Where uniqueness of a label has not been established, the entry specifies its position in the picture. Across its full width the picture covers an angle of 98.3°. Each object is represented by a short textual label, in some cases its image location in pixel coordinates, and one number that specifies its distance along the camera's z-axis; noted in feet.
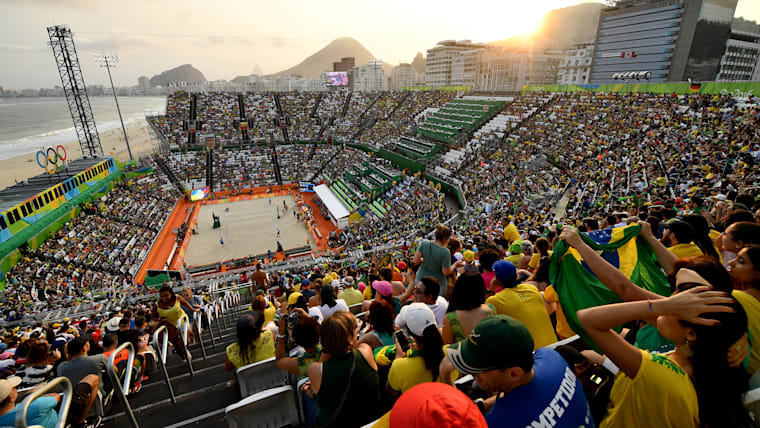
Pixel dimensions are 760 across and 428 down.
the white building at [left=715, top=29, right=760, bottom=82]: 223.10
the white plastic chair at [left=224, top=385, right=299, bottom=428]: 9.67
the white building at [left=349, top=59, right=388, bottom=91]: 400.53
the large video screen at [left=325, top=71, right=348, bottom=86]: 231.30
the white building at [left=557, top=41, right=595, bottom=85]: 272.51
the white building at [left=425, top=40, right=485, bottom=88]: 349.82
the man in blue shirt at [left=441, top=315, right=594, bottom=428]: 5.71
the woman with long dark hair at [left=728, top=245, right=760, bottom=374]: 6.64
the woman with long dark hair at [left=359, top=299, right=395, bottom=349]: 11.07
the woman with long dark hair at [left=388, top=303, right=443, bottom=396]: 8.17
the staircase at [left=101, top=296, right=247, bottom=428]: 12.45
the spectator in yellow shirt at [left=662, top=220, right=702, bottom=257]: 11.22
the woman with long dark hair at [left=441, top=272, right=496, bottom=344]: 9.86
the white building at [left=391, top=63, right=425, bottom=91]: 473.26
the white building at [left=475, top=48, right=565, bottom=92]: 294.66
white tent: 94.12
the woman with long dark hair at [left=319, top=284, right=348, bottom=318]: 14.37
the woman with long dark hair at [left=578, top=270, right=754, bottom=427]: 5.39
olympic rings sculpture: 76.52
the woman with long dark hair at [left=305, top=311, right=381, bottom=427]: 8.17
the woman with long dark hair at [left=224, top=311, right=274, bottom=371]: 12.71
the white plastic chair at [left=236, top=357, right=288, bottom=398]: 12.37
